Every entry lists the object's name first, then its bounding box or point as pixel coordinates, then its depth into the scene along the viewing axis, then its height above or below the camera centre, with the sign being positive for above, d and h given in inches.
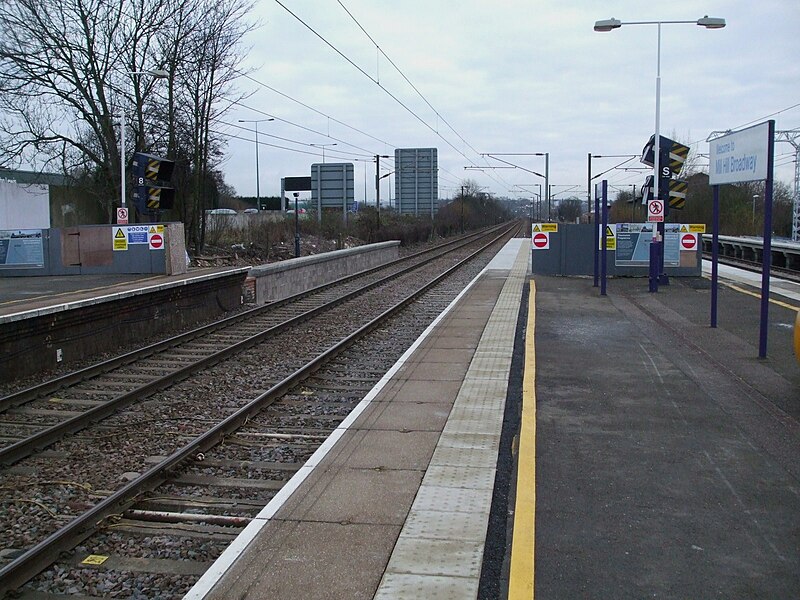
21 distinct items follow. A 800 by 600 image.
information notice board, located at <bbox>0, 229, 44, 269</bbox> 928.3 -15.8
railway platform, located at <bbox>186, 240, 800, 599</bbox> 173.2 -74.5
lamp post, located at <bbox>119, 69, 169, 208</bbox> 988.6 +134.4
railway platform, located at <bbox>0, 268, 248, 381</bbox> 451.2 -54.2
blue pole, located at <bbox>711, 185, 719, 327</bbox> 533.6 -22.6
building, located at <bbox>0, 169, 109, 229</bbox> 1362.0 +56.9
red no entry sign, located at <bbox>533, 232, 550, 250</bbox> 981.4 -9.4
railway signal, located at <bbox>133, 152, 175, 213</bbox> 994.1 +68.6
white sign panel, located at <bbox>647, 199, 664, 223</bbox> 793.2 +22.5
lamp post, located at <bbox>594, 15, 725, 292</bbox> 784.3 +210.2
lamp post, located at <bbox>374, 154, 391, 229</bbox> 1980.8 +102.8
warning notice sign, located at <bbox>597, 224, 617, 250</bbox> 946.0 -4.6
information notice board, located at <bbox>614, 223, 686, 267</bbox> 941.8 -11.9
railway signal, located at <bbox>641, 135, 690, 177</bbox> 861.8 +87.0
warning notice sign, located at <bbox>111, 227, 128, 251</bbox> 878.4 -5.3
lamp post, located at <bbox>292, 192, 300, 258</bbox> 1404.9 -15.3
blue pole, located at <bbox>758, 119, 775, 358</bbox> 401.1 -11.5
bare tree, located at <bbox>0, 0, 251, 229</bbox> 1119.0 +242.9
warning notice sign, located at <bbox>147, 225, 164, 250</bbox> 865.5 -2.1
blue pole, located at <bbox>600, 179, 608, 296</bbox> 766.5 -29.3
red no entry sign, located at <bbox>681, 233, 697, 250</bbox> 916.6 -10.7
